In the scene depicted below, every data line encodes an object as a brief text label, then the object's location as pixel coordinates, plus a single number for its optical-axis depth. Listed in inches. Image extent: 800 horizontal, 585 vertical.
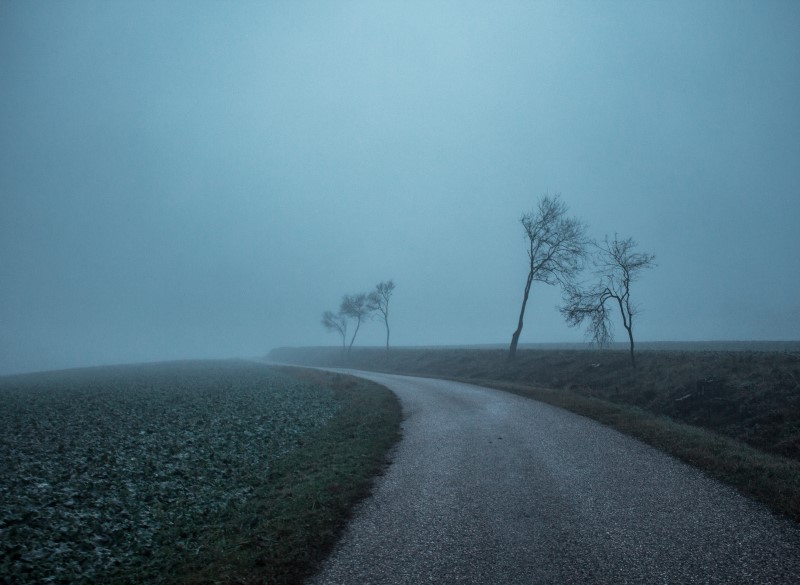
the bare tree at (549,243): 1611.7
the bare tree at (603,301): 1167.0
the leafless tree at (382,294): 3169.3
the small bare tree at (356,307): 3572.8
